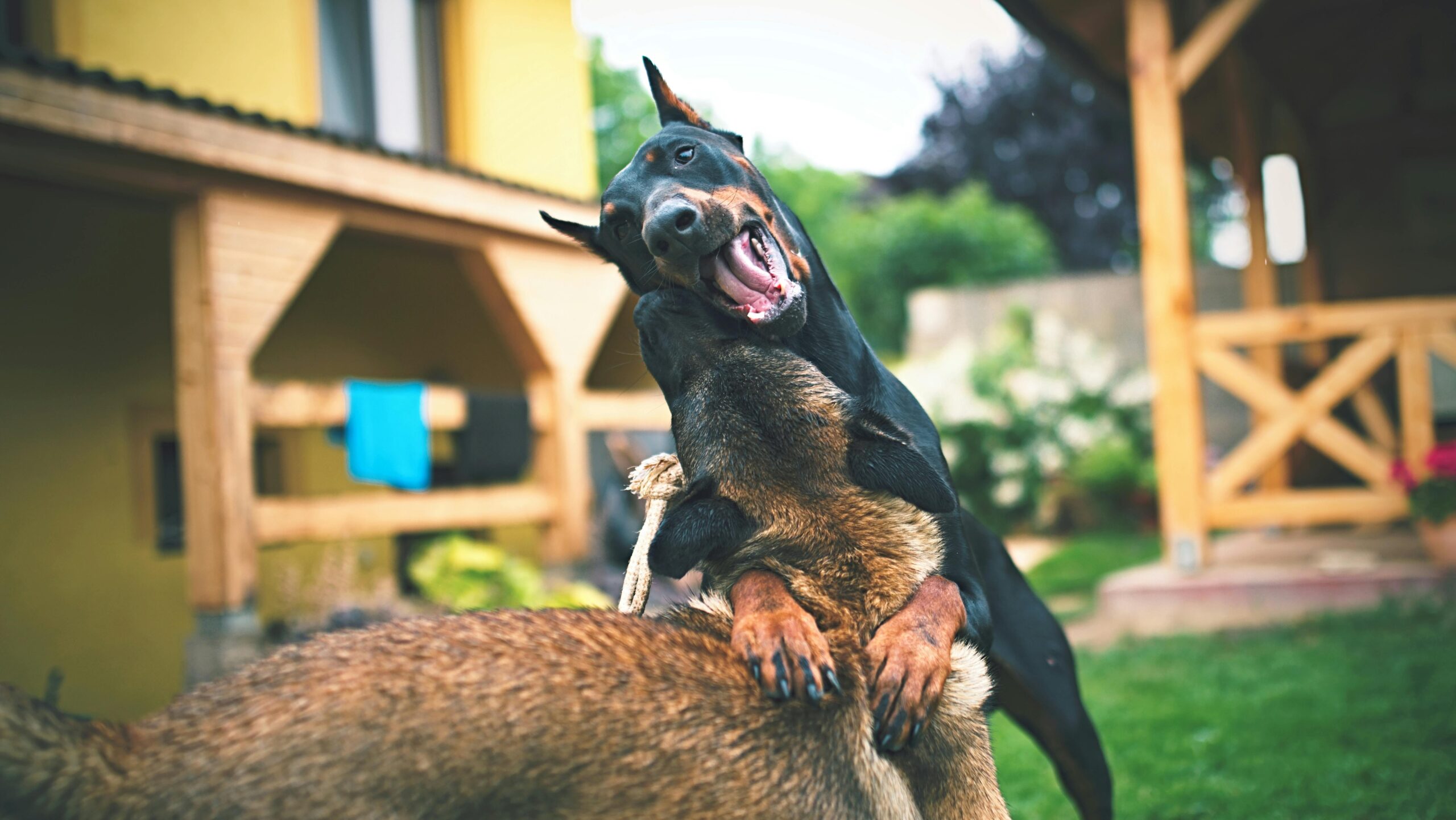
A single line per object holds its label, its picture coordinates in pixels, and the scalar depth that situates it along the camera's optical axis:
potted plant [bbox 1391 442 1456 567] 6.71
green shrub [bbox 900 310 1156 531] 12.86
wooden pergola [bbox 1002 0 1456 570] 7.07
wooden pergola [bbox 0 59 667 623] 5.40
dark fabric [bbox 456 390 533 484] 7.50
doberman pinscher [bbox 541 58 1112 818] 1.55
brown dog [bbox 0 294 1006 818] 1.14
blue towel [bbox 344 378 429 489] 6.77
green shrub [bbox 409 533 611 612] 6.93
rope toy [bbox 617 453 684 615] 2.03
